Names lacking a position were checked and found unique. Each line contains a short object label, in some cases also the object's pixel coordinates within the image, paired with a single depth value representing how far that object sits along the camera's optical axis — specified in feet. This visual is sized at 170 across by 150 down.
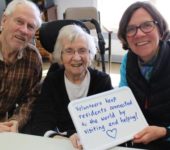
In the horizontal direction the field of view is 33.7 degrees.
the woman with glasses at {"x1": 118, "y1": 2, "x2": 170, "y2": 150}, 4.65
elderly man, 5.39
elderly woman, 4.98
